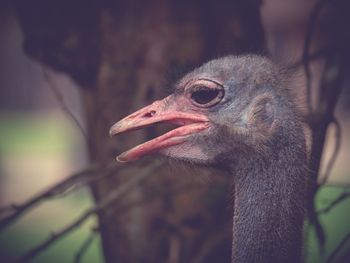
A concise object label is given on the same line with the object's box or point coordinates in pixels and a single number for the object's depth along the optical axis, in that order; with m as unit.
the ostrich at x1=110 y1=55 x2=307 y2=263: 4.47
